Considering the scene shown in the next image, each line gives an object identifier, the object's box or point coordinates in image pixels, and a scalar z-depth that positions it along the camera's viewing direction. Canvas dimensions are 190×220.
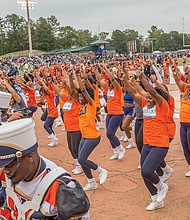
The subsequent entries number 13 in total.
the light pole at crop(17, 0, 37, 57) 48.91
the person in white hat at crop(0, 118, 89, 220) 1.95
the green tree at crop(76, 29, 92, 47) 81.94
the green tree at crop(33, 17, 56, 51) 75.25
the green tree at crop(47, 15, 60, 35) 87.41
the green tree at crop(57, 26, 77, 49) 77.32
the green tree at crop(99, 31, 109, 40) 98.20
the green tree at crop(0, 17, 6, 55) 80.38
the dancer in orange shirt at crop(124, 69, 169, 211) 5.04
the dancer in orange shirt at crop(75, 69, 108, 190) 6.02
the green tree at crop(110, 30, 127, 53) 90.25
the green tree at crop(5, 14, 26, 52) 81.47
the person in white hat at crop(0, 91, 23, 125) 3.05
